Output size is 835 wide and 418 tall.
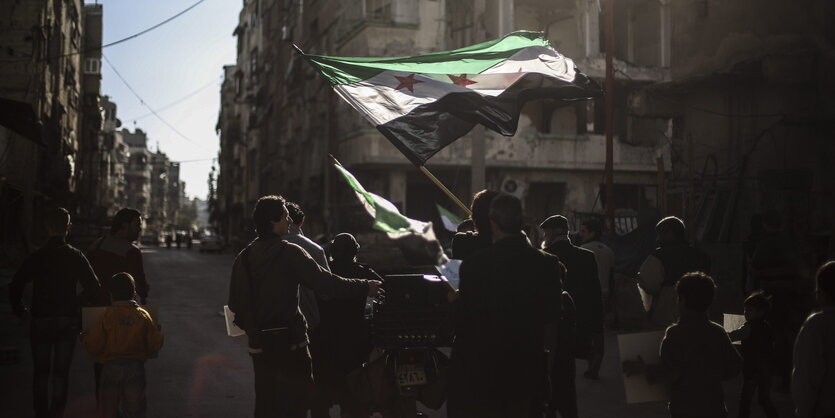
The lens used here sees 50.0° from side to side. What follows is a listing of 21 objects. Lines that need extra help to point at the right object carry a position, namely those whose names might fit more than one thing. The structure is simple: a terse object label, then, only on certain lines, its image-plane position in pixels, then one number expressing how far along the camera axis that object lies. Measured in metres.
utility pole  18.83
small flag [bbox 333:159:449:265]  5.77
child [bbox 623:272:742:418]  4.88
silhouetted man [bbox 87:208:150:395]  7.27
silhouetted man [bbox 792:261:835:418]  4.42
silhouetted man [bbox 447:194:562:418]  4.69
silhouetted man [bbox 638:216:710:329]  7.32
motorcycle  5.93
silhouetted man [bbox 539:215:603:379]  7.84
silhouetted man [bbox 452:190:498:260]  5.55
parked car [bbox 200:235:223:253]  69.69
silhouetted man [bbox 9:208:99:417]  6.76
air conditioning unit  34.33
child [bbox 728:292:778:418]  7.56
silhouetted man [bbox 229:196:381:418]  5.71
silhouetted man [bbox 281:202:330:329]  6.50
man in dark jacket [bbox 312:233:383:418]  6.73
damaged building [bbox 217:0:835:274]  15.09
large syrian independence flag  8.38
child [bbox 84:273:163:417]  6.16
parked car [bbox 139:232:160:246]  95.96
